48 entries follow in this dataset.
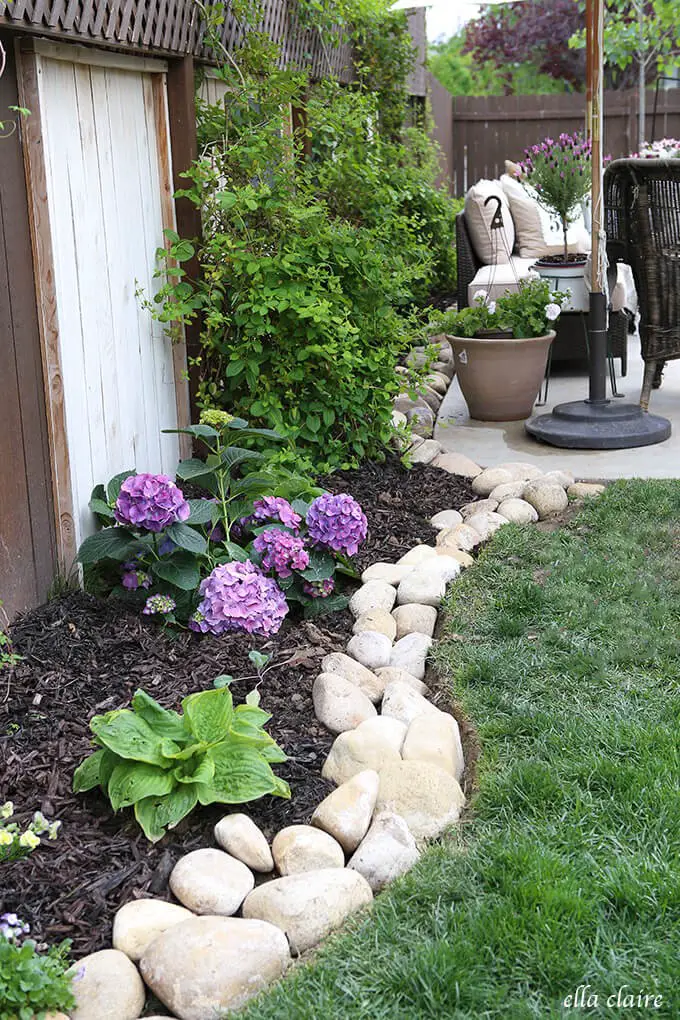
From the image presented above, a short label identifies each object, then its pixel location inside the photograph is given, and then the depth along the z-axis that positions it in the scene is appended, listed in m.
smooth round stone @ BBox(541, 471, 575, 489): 4.60
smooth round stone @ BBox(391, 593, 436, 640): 3.46
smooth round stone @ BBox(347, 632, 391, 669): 3.27
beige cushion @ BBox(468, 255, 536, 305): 7.25
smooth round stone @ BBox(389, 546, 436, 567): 3.91
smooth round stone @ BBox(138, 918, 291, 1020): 1.99
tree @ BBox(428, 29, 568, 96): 20.25
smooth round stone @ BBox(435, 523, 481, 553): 4.04
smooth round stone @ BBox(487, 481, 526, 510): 4.50
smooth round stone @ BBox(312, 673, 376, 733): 2.89
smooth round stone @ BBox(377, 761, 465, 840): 2.46
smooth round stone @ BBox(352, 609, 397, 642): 3.40
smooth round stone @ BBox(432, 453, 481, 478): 4.95
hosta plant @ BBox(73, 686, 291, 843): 2.42
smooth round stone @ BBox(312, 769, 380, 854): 2.44
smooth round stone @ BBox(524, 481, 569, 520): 4.39
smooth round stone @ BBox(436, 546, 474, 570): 3.88
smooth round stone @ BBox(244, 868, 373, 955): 2.15
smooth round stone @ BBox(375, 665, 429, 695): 3.13
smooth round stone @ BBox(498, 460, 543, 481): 4.75
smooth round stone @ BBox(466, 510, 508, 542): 4.18
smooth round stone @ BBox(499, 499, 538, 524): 4.30
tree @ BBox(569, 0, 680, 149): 12.11
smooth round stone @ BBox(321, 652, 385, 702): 3.08
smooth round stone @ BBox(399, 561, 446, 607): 3.61
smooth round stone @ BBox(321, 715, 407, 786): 2.67
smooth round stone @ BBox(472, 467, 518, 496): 4.70
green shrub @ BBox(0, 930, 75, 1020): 1.88
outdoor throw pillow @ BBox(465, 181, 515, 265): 7.90
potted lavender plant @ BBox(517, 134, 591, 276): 6.25
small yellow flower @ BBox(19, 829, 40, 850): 2.12
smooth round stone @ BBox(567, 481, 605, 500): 4.54
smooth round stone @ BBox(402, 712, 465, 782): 2.70
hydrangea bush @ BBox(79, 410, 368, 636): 3.27
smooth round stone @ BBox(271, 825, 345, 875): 2.34
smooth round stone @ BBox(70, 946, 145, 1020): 1.96
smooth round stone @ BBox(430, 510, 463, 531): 4.31
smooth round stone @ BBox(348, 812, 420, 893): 2.32
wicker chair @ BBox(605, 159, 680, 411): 5.50
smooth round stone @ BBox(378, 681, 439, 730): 2.91
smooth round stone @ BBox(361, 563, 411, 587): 3.74
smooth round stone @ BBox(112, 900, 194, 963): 2.12
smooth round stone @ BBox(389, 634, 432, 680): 3.24
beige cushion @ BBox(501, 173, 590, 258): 8.98
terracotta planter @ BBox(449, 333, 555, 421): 5.73
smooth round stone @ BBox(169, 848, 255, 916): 2.23
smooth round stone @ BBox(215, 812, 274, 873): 2.36
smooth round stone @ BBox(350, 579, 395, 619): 3.56
